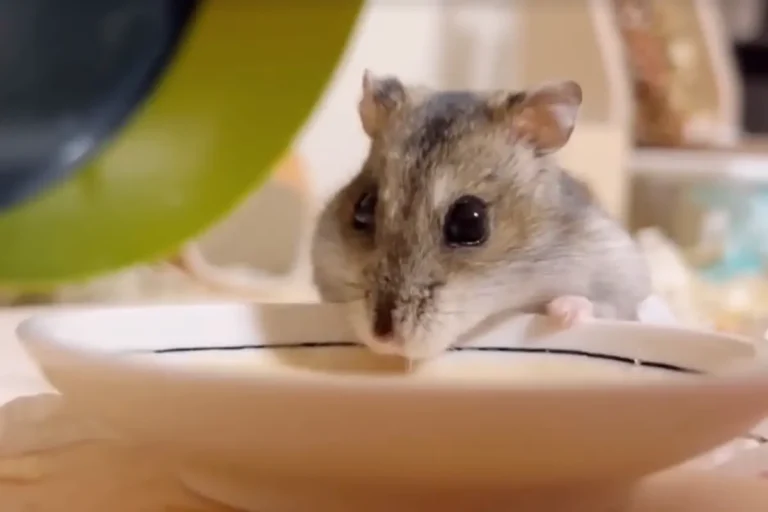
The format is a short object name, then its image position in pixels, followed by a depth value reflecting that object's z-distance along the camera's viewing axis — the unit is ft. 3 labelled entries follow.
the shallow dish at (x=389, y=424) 0.68
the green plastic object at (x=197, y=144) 1.13
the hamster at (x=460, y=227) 0.84
